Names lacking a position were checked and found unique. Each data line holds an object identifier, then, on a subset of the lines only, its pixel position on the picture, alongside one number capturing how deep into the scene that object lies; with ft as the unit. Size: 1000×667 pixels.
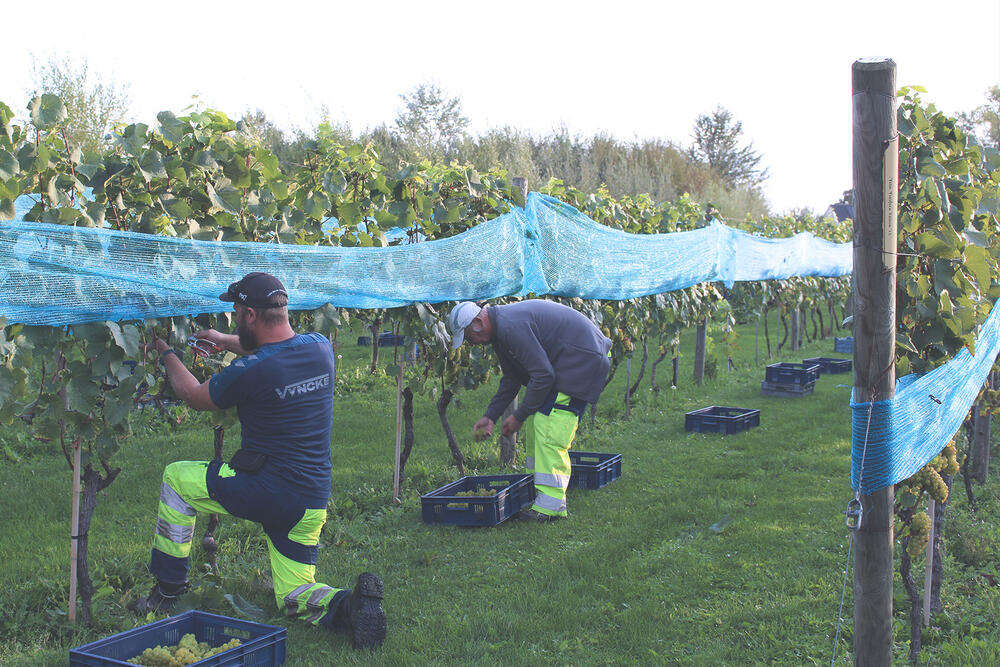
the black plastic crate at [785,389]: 34.47
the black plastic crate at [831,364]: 41.70
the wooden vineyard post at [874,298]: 8.48
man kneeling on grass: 11.33
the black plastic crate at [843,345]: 49.89
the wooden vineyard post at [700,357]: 36.88
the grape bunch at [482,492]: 18.74
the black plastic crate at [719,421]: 27.40
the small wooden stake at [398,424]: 19.27
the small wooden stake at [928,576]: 12.83
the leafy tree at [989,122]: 139.67
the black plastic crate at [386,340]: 45.59
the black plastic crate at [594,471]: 20.70
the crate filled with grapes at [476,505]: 17.40
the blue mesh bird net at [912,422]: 9.26
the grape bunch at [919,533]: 11.43
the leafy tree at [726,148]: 175.01
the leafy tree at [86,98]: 64.08
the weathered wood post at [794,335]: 50.77
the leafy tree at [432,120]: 96.37
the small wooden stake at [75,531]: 12.35
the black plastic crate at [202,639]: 10.16
